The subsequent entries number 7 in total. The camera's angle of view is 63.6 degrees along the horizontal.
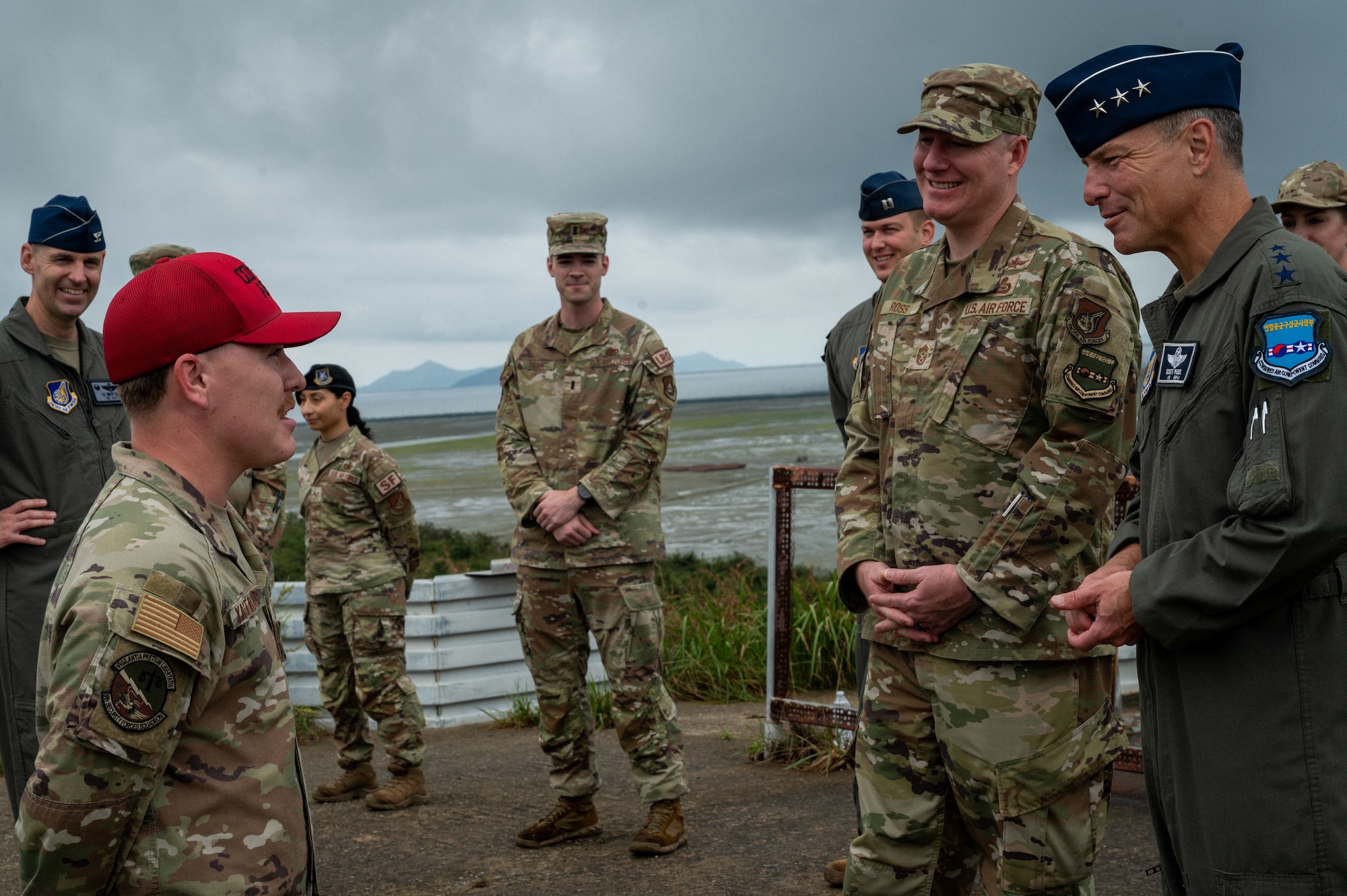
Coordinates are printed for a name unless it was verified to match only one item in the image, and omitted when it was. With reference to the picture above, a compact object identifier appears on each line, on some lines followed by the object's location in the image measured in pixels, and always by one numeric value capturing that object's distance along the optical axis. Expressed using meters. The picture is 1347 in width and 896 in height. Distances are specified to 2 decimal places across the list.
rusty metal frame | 6.09
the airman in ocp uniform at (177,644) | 1.80
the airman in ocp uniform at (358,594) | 5.92
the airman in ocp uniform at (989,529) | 2.77
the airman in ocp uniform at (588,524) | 4.96
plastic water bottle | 6.05
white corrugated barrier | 7.80
